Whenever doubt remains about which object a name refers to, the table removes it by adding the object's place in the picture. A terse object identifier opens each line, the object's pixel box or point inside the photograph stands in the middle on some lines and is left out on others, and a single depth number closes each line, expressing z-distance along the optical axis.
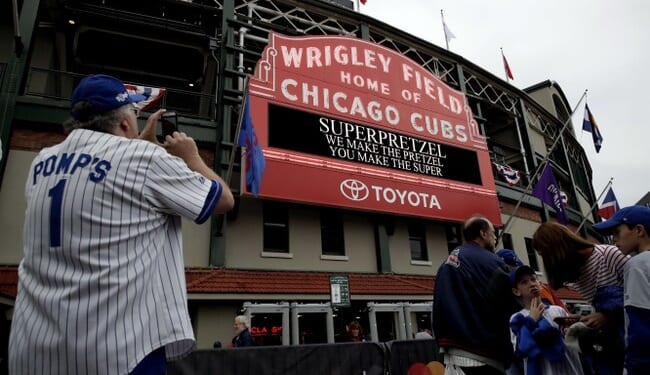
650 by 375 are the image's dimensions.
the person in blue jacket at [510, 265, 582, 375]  3.41
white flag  21.39
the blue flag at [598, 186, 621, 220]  16.89
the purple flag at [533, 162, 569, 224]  14.31
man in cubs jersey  1.38
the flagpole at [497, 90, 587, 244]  13.69
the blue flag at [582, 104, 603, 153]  17.39
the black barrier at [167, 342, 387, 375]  5.20
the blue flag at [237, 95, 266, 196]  9.90
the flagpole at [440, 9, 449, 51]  21.00
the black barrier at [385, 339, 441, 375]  6.22
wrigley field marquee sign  11.56
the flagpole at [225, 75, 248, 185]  9.85
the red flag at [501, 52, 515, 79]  23.00
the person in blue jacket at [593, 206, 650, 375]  2.25
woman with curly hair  2.94
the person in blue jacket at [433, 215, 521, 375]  2.95
